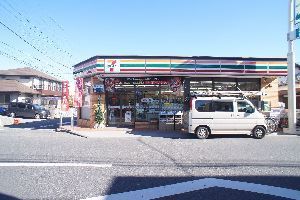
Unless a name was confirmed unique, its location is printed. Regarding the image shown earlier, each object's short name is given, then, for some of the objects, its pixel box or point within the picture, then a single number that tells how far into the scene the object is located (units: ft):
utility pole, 50.98
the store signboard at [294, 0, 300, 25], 49.44
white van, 44.24
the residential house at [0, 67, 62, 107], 141.59
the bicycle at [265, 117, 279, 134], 51.08
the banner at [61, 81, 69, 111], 63.57
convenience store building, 56.65
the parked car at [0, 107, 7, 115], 112.64
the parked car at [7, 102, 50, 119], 104.06
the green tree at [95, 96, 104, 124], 58.65
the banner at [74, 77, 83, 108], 60.03
